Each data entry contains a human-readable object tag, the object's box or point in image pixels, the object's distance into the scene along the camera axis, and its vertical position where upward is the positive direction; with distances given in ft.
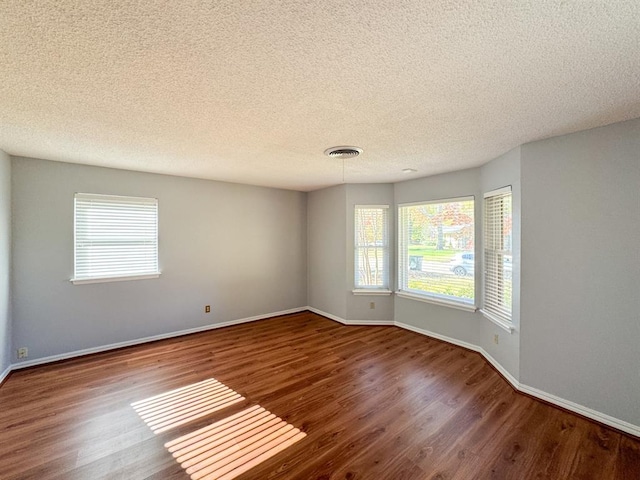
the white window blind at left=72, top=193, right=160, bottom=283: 11.23 +0.15
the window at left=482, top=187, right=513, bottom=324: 9.80 -0.56
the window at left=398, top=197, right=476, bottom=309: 12.05 -0.50
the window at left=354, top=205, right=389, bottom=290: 15.16 -0.34
